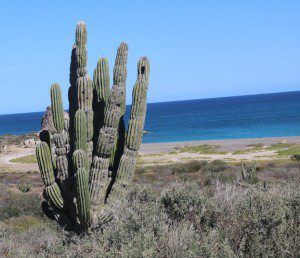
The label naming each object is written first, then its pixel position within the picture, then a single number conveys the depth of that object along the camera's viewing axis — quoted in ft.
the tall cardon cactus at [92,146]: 28.37
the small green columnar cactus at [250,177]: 54.65
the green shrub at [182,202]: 24.90
